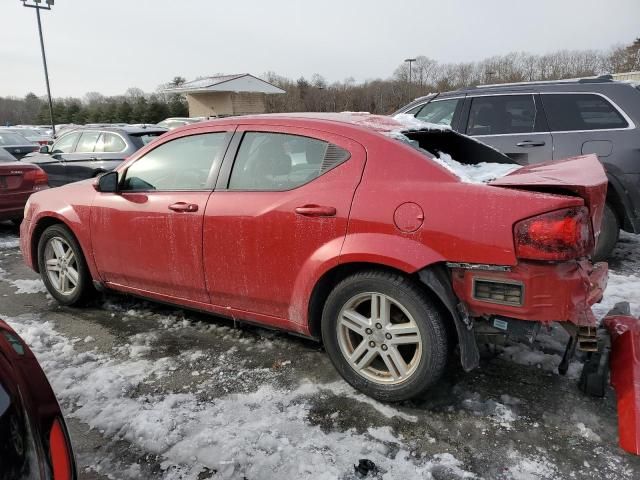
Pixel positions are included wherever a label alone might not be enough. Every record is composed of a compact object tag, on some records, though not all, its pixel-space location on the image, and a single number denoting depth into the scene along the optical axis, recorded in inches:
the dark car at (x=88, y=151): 359.9
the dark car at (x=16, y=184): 292.4
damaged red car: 94.6
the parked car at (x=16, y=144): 542.0
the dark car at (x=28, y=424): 51.6
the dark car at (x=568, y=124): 194.1
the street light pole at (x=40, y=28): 853.8
